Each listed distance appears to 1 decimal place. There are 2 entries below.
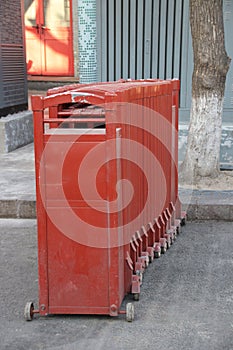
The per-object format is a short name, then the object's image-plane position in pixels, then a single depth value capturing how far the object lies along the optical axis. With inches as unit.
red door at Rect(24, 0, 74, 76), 509.7
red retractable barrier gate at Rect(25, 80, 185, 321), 140.5
